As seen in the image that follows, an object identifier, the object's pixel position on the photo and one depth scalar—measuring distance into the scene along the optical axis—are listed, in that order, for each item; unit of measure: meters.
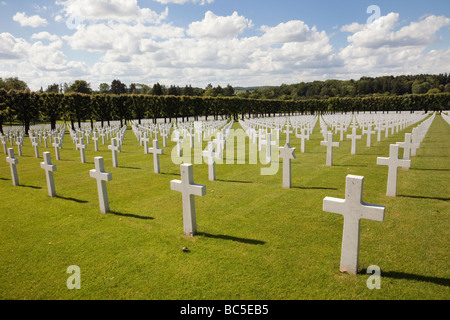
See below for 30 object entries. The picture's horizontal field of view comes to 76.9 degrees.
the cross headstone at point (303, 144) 14.43
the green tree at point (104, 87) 119.04
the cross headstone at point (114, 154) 11.95
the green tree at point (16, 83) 76.78
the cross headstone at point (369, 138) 15.31
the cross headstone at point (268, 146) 11.06
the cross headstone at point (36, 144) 14.98
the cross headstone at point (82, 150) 13.23
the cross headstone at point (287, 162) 7.68
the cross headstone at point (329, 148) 10.76
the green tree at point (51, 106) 35.53
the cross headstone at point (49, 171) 7.39
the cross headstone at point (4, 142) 17.10
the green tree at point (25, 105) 33.28
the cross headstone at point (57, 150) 13.94
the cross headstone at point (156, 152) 10.18
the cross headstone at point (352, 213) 3.52
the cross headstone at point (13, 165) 8.85
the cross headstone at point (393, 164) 6.61
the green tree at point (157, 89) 88.76
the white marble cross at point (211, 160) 8.84
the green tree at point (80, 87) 81.94
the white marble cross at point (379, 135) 17.50
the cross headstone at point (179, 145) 13.37
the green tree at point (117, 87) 104.31
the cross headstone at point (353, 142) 13.09
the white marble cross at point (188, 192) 4.79
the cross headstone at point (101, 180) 6.07
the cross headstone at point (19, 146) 16.55
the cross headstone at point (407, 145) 9.66
